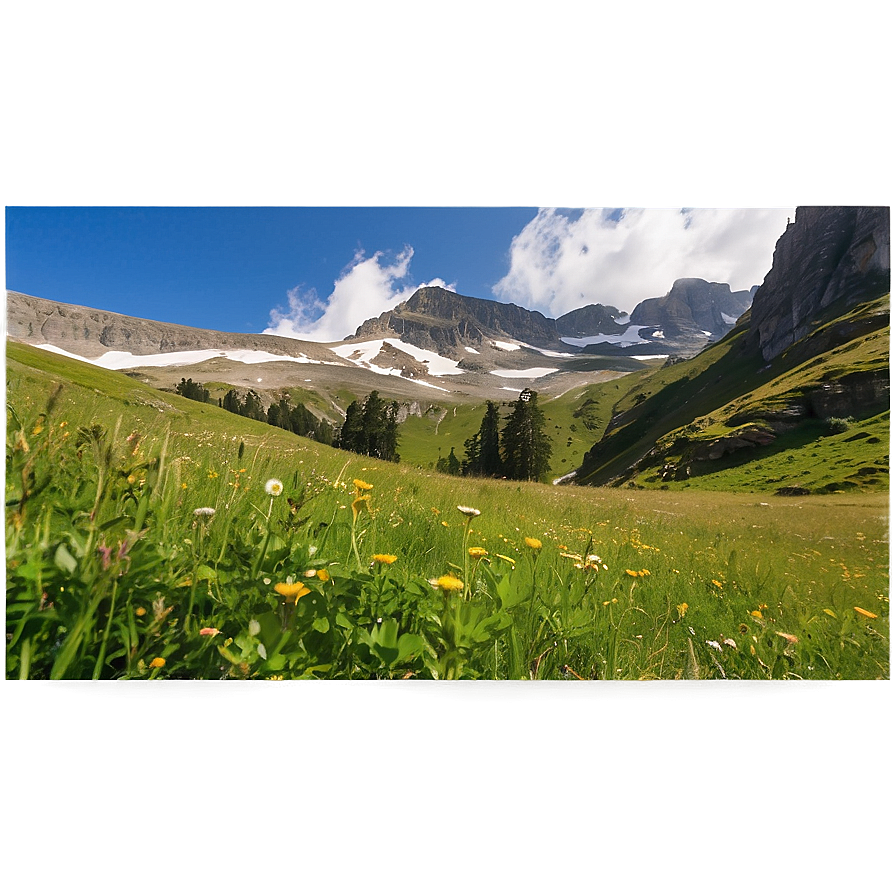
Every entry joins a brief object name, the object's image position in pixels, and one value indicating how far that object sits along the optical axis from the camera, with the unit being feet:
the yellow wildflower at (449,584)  3.45
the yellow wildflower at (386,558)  3.63
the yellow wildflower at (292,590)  3.30
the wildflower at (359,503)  3.86
